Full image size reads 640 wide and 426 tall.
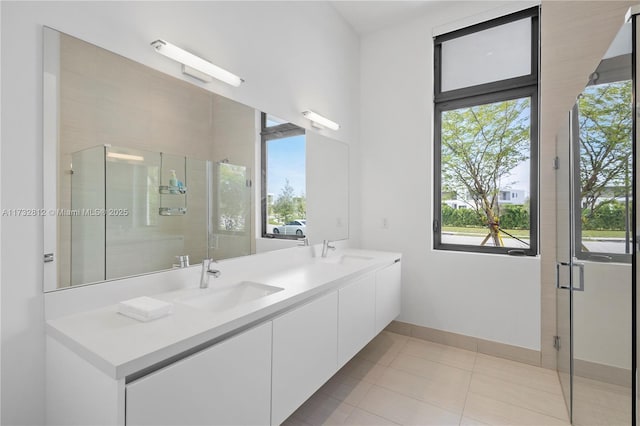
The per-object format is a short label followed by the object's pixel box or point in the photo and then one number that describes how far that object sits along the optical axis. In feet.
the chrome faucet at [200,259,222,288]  4.99
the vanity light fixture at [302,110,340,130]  7.82
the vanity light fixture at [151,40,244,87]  4.57
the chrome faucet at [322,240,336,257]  8.53
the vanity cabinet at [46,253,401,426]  2.77
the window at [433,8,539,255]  8.28
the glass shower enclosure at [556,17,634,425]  3.58
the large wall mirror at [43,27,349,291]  3.70
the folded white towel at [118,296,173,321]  3.51
